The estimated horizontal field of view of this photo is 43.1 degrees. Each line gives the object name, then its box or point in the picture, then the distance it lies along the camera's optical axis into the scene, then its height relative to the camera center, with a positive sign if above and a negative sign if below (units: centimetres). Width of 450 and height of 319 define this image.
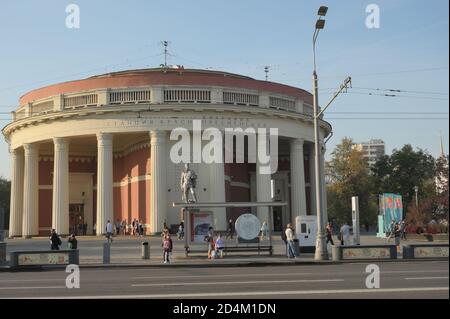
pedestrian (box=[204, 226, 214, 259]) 2786 -111
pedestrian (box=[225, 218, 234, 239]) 4059 -106
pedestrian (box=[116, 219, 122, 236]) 4936 -74
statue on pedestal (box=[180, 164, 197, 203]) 3448 +201
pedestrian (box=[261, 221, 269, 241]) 3840 -109
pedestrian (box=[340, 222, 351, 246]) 3309 -117
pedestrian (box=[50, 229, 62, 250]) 3025 -112
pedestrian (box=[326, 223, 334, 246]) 3315 -104
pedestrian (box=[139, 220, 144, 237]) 4419 -92
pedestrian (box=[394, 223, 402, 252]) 3119 -126
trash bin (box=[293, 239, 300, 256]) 2744 -155
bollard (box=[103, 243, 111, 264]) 2550 -153
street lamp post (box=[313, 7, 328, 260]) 2526 +137
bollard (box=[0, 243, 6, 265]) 2526 -142
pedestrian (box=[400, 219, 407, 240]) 3998 -144
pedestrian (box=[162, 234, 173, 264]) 2525 -131
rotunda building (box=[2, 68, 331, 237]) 4572 +707
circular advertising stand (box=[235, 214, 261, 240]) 2903 -56
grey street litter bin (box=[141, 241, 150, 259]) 2756 -158
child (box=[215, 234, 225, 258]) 2744 -142
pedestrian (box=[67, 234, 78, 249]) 2898 -114
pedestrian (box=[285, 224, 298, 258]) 2702 -142
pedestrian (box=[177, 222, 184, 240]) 4000 -105
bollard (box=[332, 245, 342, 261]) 2559 -175
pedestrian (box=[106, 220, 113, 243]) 3874 -87
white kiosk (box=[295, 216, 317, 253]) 3080 -99
